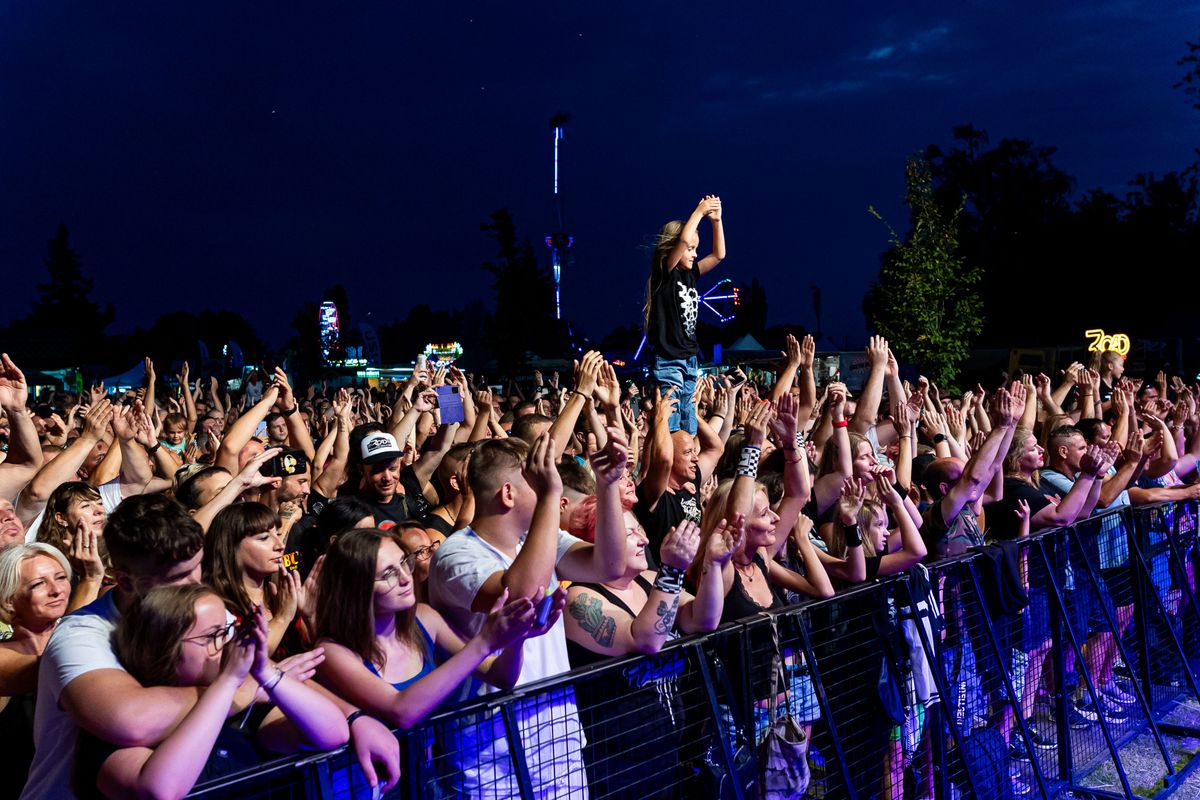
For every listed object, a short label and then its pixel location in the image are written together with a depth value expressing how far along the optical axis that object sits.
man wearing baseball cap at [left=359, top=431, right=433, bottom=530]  5.72
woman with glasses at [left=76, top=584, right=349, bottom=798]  2.40
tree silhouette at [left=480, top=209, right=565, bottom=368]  32.38
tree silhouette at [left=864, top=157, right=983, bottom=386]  20.22
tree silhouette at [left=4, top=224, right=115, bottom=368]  63.09
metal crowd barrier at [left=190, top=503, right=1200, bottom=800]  3.07
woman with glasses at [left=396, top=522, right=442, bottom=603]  4.14
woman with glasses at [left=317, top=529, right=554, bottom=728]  2.83
